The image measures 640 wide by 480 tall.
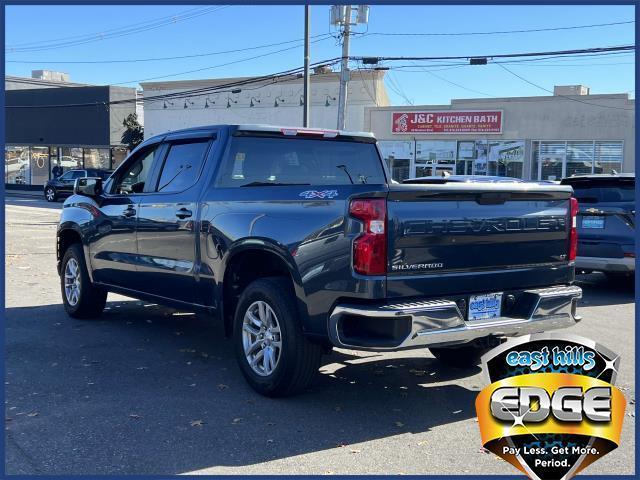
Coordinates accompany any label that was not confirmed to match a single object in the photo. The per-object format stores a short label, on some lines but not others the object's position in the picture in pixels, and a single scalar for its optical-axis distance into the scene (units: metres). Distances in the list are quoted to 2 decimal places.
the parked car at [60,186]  35.13
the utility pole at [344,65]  23.61
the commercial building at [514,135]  27.33
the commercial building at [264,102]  32.78
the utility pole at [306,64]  21.06
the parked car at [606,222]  10.01
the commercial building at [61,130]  42.22
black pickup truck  4.62
